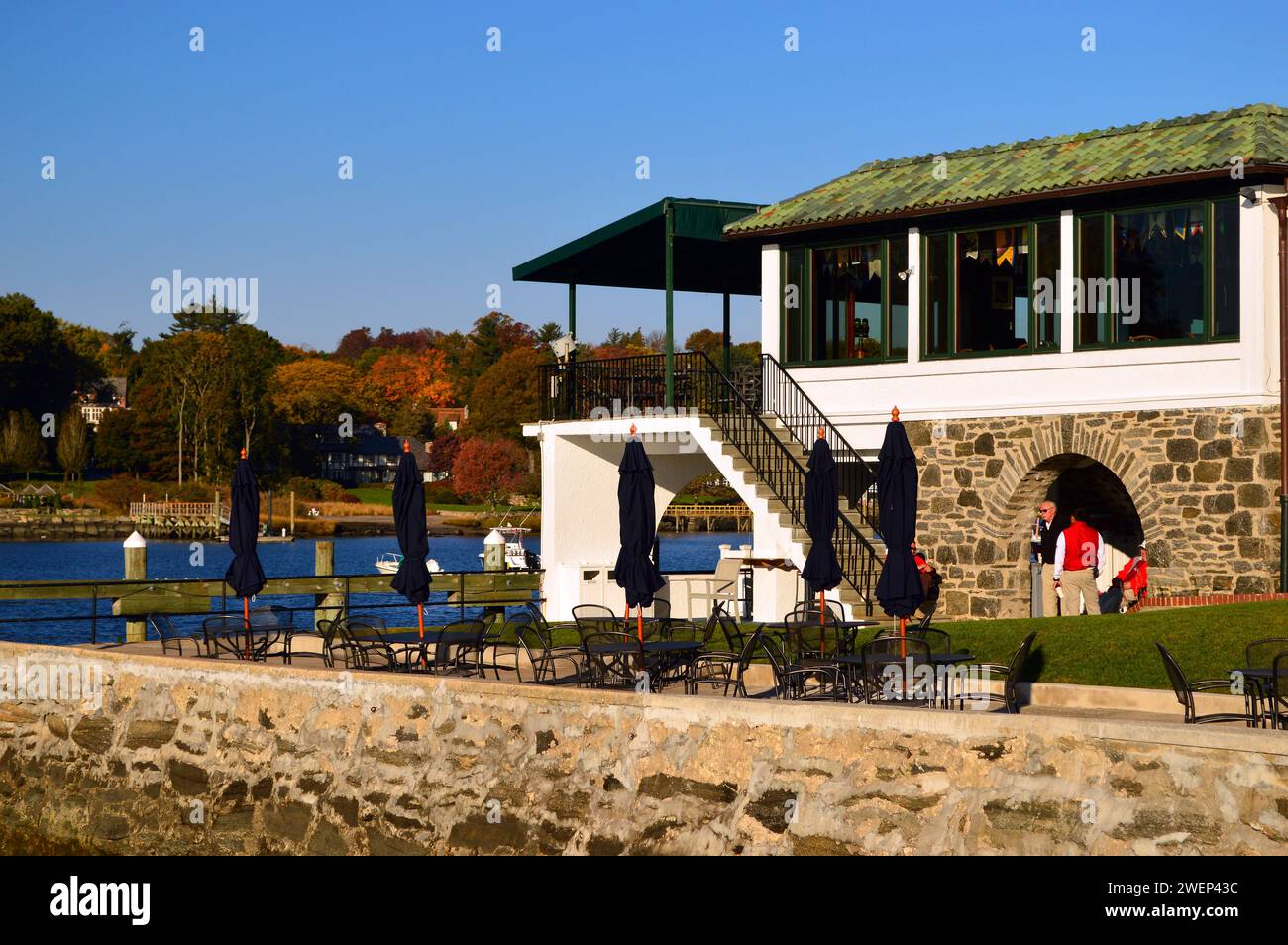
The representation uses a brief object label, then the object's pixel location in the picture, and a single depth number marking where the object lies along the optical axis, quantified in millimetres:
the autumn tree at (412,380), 138250
